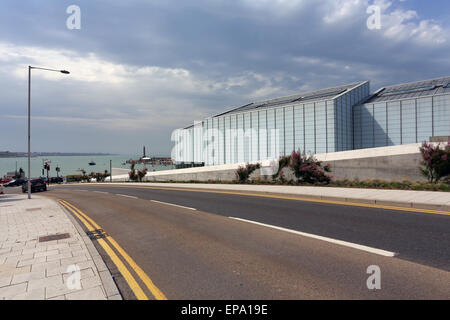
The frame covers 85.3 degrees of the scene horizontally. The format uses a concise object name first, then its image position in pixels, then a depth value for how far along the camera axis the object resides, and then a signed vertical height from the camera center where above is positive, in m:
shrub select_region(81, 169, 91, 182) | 65.56 -3.13
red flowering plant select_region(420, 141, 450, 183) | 13.19 +0.12
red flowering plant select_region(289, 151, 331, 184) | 17.31 -0.33
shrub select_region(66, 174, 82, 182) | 68.29 -3.23
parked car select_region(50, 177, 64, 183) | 60.28 -3.18
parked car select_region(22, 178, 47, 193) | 29.27 -2.29
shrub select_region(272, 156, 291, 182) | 19.55 -0.03
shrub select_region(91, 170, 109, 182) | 61.31 -2.67
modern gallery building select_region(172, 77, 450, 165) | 38.41 +7.90
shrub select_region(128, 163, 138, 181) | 43.40 -1.62
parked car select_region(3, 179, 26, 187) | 51.97 -3.46
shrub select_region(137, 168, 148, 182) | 42.09 -1.38
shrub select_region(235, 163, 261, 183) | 22.27 -0.55
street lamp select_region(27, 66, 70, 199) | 16.23 +5.18
